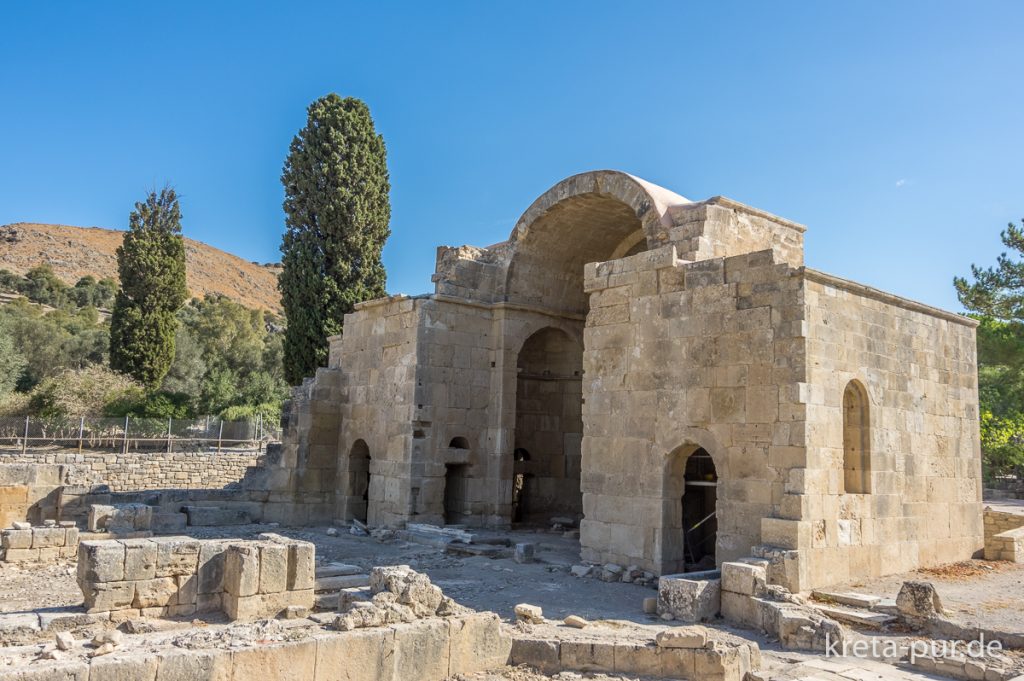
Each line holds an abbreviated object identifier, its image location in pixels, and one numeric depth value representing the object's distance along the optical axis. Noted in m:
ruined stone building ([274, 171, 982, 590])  9.60
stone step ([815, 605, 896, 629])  7.89
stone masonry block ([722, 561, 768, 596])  8.35
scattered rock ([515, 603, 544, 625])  7.79
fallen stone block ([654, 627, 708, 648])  6.32
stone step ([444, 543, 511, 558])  12.12
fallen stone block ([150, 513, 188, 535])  13.16
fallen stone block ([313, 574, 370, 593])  8.29
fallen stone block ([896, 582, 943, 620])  7.70
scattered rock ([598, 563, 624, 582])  10.39
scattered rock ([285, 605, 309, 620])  7.22
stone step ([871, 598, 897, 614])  8.17
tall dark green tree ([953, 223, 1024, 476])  23.00
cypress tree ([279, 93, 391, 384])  25.23
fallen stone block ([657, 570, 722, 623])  8.30
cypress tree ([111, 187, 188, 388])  30.75
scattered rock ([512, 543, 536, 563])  11.56
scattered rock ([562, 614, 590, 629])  7.73
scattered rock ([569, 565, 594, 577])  10.70
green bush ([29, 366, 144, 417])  29.38
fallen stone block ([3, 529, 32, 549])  10.95
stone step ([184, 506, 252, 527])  14.18
